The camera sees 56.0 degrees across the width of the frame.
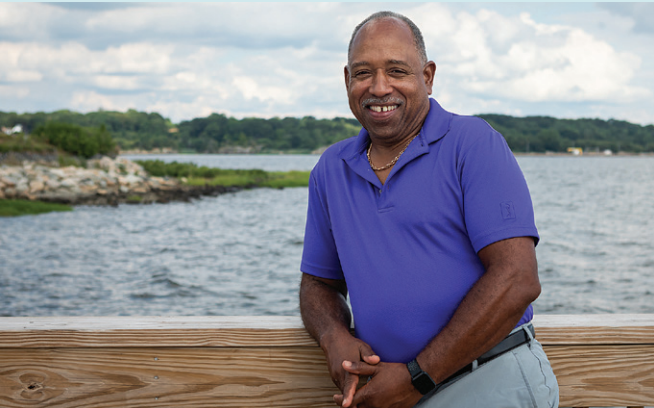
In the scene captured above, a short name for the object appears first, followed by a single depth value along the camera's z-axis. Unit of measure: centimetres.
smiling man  179
